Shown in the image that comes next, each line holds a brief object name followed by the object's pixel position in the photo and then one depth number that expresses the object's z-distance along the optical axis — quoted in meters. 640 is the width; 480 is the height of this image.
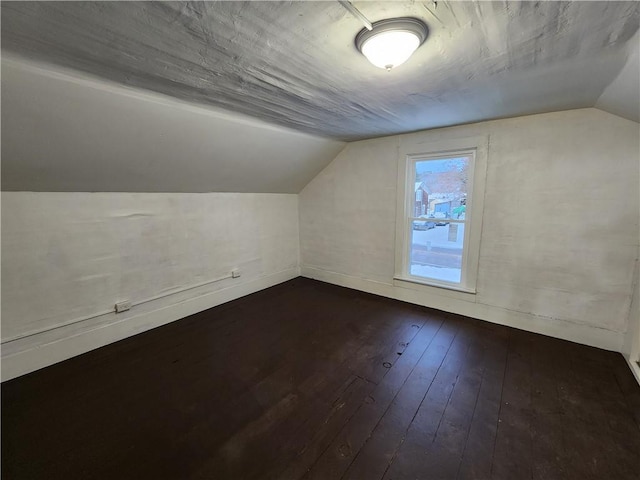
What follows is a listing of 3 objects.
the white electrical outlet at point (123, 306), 2.73
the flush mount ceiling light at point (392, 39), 1.18
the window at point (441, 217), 3.00
